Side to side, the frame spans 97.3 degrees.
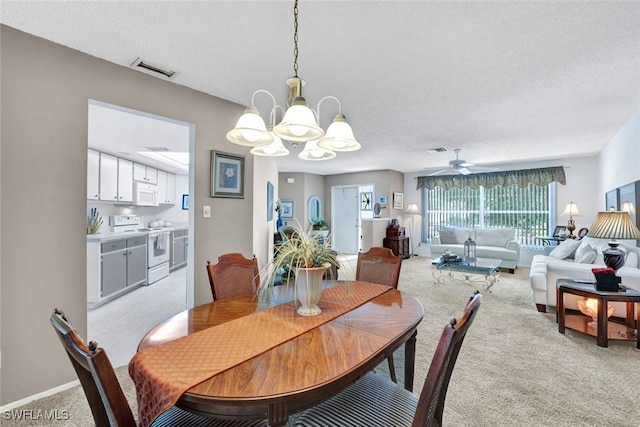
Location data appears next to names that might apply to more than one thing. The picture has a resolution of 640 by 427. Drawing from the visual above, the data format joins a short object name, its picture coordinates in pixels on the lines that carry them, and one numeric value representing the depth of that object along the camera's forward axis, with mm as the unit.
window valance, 5840
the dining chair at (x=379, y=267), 2123
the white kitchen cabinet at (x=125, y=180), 4707
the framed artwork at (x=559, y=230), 5452
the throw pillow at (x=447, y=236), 6449
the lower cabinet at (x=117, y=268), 3473
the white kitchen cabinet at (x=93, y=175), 4062
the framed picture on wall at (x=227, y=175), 2711
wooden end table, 2408
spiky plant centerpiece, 1378
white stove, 4688
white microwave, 5070
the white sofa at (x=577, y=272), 2748
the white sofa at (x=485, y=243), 5562
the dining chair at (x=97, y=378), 743
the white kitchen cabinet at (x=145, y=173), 5137
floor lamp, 7423
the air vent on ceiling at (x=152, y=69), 2100
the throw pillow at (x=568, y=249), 4137
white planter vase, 1377
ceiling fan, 4631
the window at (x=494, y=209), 6139
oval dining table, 833
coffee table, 4168
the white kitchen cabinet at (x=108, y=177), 4312
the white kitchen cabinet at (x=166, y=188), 6005
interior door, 8117
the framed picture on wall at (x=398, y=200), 7438
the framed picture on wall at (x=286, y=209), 7699
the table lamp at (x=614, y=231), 2369
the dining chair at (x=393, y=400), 845
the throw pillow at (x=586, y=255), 3295
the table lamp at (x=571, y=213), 5081
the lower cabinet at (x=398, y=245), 7023
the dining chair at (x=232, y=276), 1801
